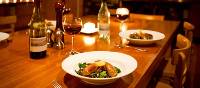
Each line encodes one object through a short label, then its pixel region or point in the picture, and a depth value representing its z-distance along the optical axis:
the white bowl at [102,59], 0.82
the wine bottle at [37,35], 1.06
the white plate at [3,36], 1.32
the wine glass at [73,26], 1.20
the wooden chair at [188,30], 2.16
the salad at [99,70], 0.86
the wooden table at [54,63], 0.87
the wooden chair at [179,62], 1.29
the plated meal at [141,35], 1.45
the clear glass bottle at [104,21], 1.61
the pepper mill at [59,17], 1.27
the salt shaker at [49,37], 1.29
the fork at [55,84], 0.84
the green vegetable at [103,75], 0.85
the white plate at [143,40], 1.38
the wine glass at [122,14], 2.02
